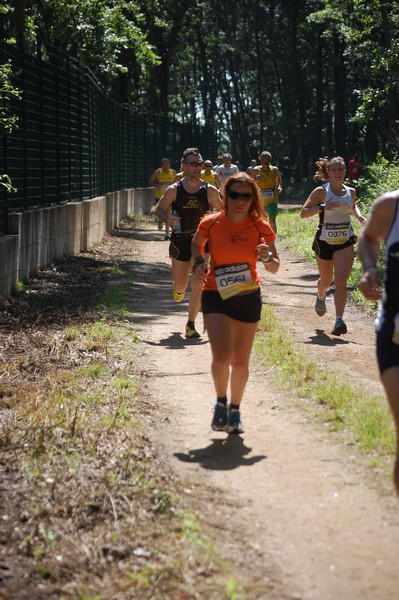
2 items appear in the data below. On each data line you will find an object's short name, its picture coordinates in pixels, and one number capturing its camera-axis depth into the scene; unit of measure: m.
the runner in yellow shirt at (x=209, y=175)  21.08
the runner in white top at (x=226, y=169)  24.70
